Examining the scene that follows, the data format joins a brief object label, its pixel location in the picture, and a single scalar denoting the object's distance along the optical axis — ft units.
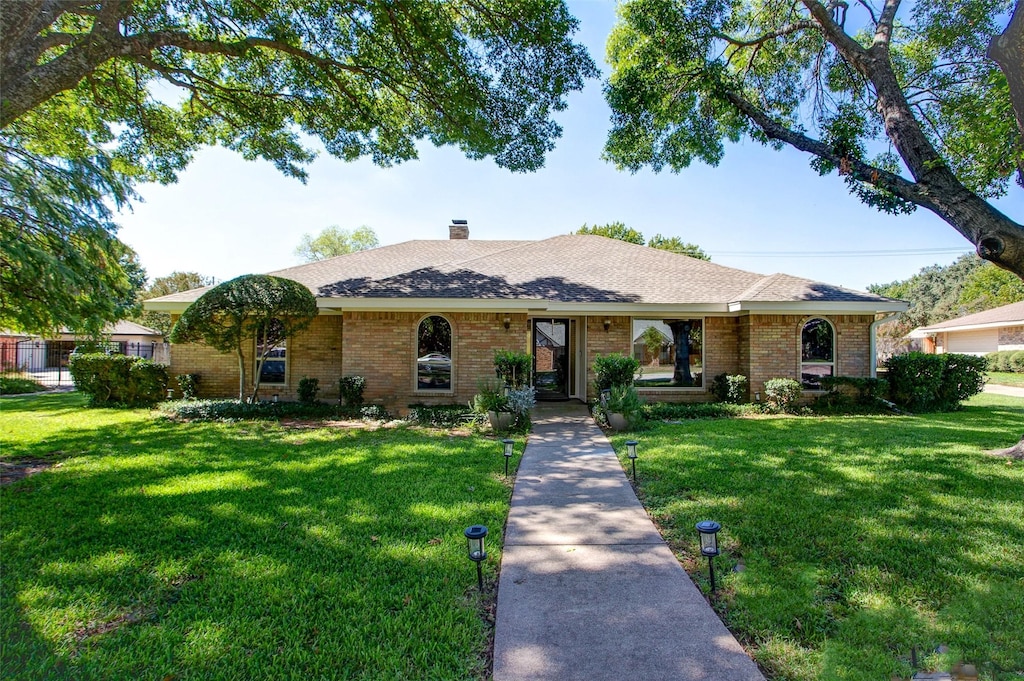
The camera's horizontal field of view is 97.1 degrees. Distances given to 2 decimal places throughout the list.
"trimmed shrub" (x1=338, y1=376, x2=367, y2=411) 34.96
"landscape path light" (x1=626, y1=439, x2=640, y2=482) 18.56
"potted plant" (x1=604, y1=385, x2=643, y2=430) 28.96
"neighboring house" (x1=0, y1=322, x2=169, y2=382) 73.55
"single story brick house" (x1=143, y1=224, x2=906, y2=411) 36.06
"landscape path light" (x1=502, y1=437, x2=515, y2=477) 18.71
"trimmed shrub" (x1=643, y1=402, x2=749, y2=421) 34.53
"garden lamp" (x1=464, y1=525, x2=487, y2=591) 10.17
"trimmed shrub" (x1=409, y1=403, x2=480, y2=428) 31.32
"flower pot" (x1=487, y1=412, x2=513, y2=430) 28.63
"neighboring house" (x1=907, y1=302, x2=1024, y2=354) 88.94
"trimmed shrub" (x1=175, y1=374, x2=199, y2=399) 38.27
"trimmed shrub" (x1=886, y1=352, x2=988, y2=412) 37.01
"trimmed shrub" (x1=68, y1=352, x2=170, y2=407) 38.50
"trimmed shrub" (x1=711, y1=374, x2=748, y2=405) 38.01
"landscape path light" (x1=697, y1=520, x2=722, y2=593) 10.12
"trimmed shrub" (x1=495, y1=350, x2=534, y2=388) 30.81
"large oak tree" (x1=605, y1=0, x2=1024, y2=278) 20.86
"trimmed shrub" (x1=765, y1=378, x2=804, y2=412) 35.55
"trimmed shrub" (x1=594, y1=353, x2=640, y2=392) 31.60
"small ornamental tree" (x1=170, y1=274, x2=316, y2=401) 31.94
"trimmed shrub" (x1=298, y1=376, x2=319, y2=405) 37.68
